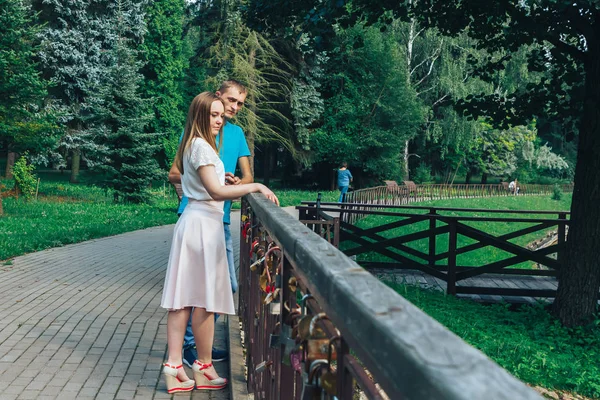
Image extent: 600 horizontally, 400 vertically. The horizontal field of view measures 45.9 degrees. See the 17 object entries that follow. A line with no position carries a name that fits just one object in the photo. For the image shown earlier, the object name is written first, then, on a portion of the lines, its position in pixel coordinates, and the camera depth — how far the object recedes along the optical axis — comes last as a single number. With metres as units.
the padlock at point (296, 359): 2.00
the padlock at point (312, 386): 1.66
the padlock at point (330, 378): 1.50
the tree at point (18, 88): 20.77
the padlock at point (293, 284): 2.32
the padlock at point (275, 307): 2.82
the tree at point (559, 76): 9.34
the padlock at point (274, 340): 2.81
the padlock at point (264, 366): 3.14
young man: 4.79
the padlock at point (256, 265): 3.38
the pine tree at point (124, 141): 26.12
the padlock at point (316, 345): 1.66
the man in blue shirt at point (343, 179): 26.09
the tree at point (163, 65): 42.94
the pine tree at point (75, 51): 36.03
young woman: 4.16
